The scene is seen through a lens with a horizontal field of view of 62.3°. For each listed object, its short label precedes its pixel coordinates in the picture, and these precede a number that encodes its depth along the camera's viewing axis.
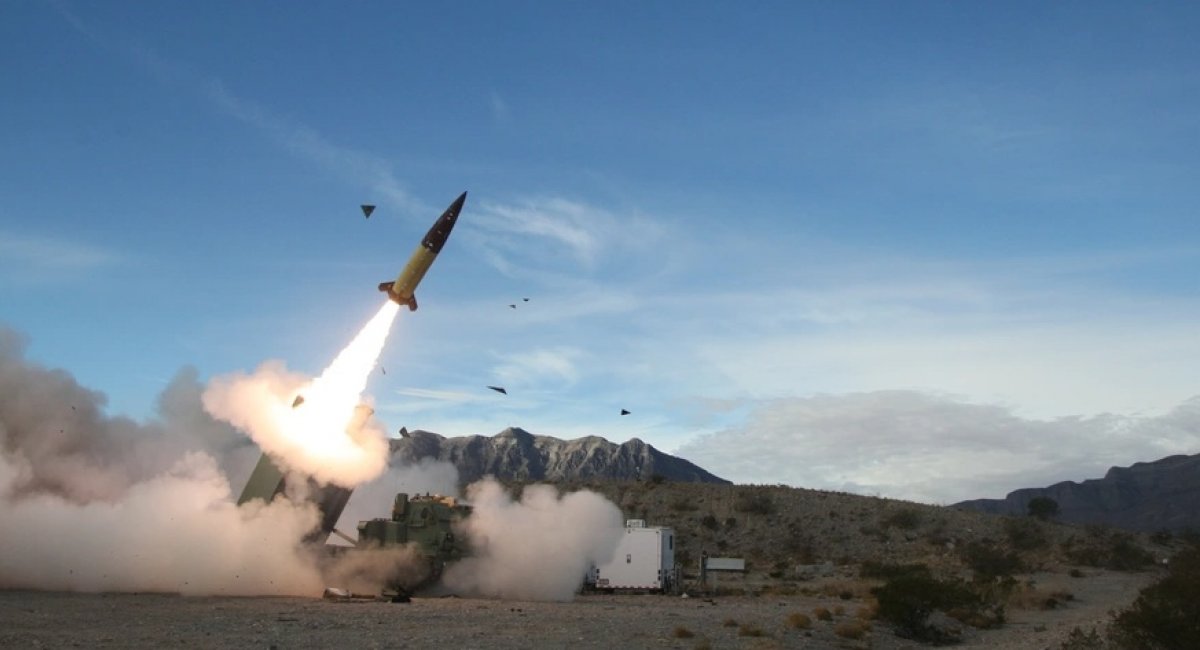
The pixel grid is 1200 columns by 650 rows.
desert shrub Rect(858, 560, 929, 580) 38.33
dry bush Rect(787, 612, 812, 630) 24.53
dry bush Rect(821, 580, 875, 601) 38.43
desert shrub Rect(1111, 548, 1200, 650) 20.53
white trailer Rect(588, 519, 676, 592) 38.22
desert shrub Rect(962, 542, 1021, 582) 50.10
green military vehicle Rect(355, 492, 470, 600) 31.75
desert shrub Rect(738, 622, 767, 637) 22.59
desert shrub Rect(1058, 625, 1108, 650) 21.59
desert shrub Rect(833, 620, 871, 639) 24.27
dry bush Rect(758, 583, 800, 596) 39.44
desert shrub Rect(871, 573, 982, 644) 26.55
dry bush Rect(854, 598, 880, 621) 27.73
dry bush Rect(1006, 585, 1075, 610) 37.22
